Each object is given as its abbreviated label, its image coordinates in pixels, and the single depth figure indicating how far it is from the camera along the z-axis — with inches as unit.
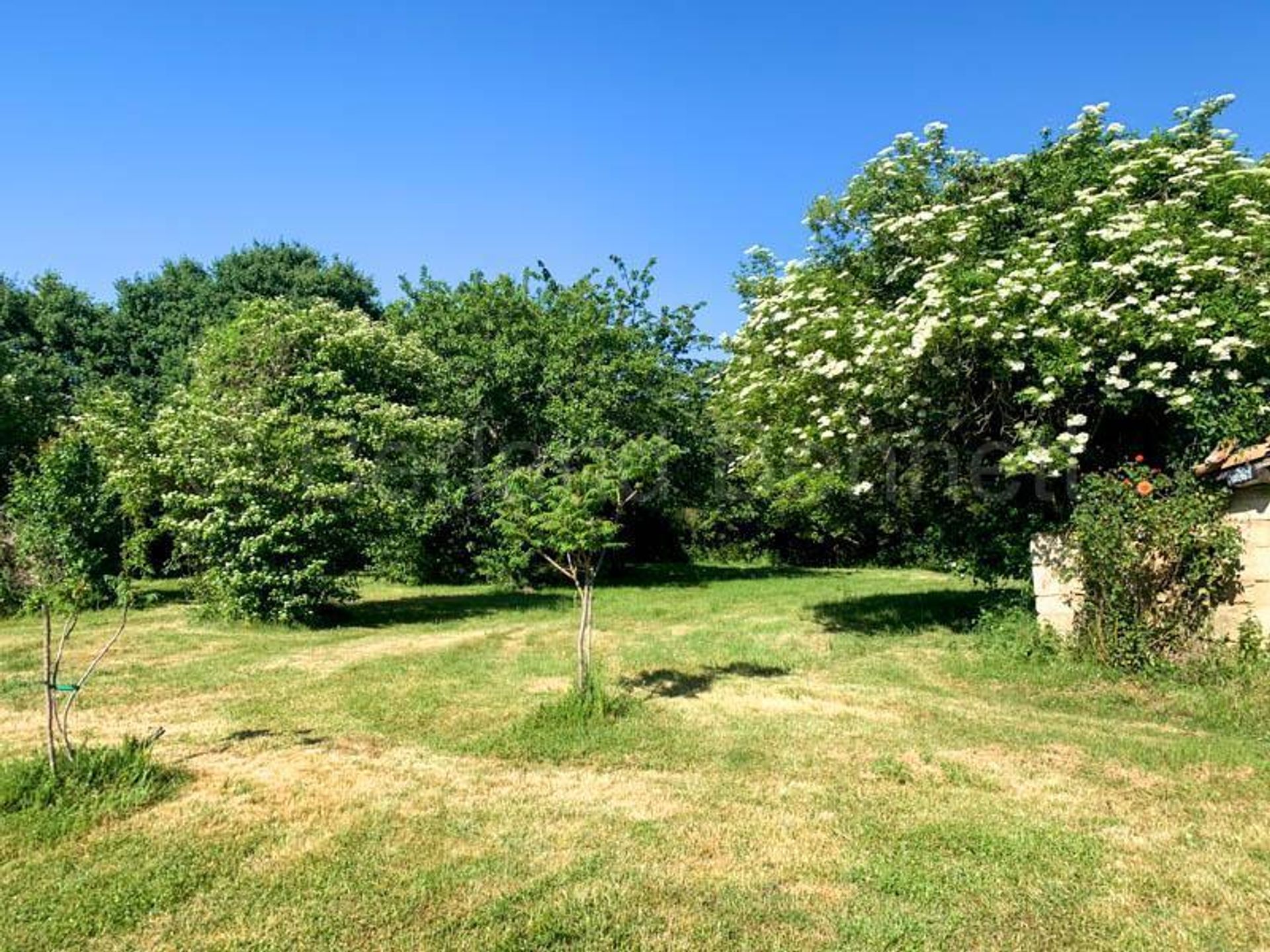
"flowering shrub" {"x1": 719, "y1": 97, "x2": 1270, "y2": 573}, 322.0
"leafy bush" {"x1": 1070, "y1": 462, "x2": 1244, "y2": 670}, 308.2
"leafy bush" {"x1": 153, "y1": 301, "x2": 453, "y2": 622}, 491.5
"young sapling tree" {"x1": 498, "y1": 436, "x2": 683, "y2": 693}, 284.5
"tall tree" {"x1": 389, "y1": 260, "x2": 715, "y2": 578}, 764.6
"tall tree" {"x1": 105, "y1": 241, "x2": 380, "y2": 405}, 1065.4
